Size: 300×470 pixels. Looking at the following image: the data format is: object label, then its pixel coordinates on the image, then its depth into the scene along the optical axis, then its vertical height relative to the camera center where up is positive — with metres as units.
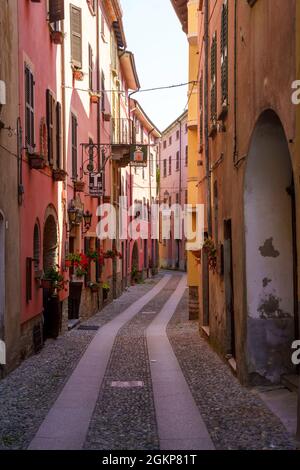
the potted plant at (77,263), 16.97 -0.22
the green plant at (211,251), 12.59 +0.02
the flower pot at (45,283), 13.48 -0.57
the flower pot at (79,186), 18.17 +1.81
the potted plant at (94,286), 20.65 -1.00
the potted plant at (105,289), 23.82 -1.28
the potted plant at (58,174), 14.78 +1.74
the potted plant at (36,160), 12.17 +1.67
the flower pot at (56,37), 14.93 +4.77
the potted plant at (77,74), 18.18 +4.78
